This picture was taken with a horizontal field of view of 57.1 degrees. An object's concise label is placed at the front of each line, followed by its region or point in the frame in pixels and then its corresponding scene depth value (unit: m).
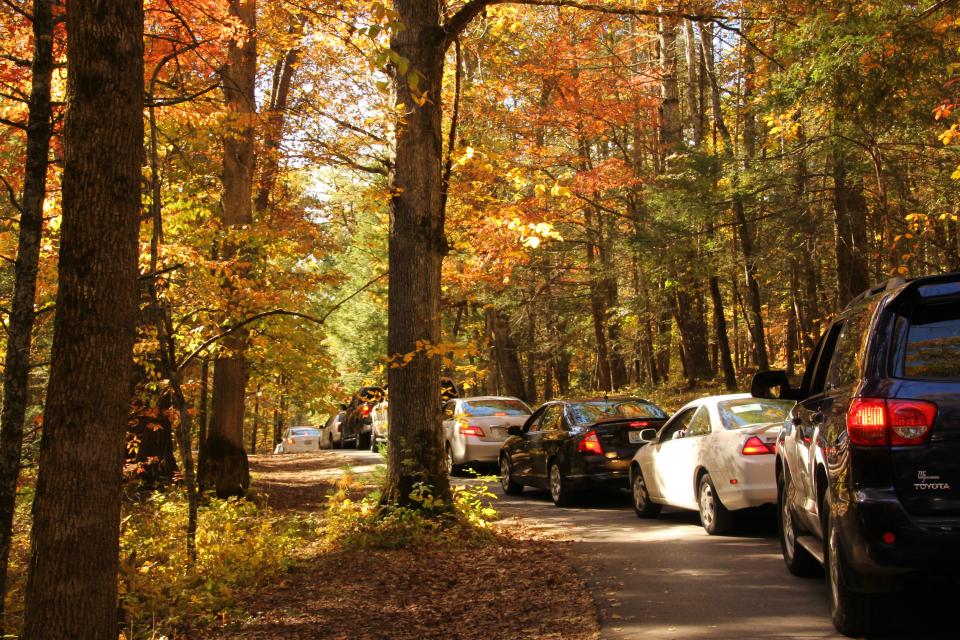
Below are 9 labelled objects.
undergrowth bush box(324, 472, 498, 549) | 10.18
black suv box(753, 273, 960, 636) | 4.72
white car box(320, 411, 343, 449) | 42.47
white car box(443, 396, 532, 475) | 19.09
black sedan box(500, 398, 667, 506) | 13.44
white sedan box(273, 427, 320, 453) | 46.62
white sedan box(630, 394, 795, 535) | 9.44
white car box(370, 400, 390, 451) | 29.00
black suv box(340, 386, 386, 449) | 34.62
